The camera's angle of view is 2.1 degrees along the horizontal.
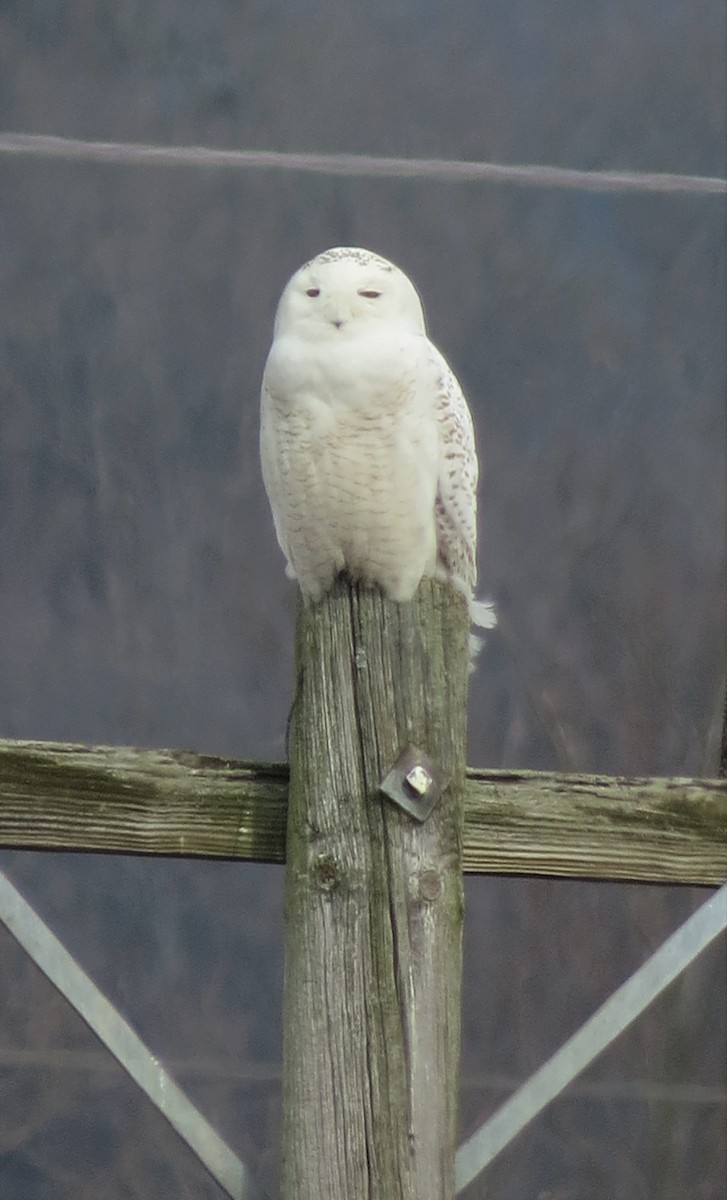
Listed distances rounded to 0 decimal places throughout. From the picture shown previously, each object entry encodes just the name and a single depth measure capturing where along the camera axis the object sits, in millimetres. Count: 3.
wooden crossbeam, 22472
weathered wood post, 22393
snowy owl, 22866
